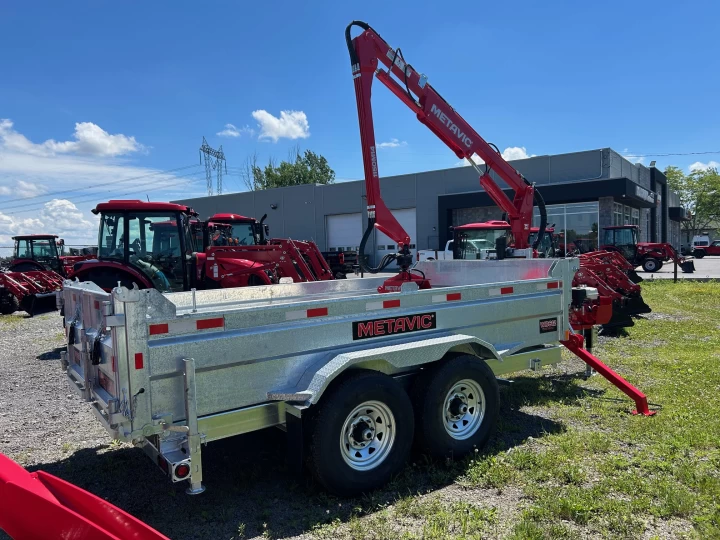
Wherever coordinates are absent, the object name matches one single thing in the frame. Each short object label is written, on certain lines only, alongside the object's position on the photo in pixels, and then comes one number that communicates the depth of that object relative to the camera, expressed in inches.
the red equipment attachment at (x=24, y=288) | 542.0
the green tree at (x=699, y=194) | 2444.6
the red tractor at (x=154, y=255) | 364.2
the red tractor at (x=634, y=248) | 987.9
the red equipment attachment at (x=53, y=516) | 87.8
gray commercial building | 1025.5
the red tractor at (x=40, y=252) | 740.6
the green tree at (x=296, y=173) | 2239.2
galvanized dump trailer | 117.9
